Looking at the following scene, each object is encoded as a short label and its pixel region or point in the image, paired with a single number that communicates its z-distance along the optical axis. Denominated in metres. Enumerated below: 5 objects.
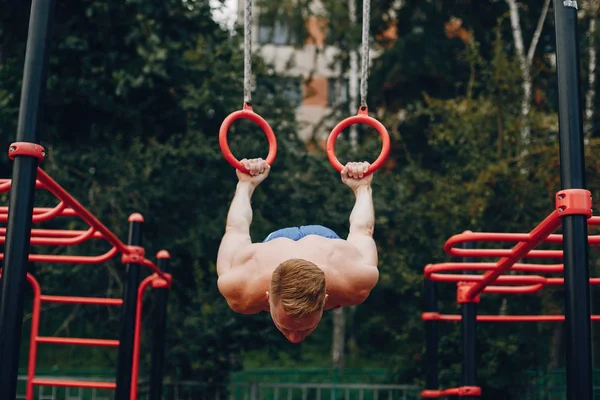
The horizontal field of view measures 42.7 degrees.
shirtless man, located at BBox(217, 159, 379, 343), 2.88
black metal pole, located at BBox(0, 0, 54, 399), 2.35
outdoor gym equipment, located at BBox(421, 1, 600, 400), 2.32
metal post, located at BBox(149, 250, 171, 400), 5.80
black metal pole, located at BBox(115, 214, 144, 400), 4.77
